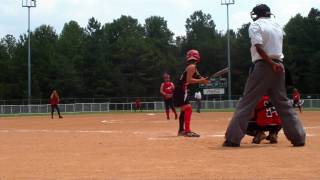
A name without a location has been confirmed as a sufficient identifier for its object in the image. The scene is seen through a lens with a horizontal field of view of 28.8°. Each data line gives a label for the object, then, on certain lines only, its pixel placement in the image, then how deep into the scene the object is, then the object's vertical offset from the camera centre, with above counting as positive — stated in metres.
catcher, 10.48 -0.35
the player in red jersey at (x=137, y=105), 64.62 -0.28
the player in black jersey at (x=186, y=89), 13.13 +0.28
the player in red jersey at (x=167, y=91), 28.74 +0.51
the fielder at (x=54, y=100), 40.22 +0.19
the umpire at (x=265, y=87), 9.49 +0.22
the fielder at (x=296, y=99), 46.31 +0.15
